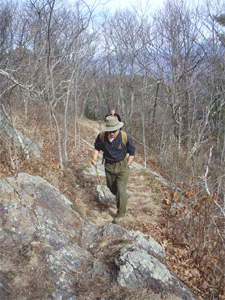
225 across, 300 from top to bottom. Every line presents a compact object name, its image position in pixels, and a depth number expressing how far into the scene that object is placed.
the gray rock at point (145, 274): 2.59
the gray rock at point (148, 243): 3.35
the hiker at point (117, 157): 4.06
